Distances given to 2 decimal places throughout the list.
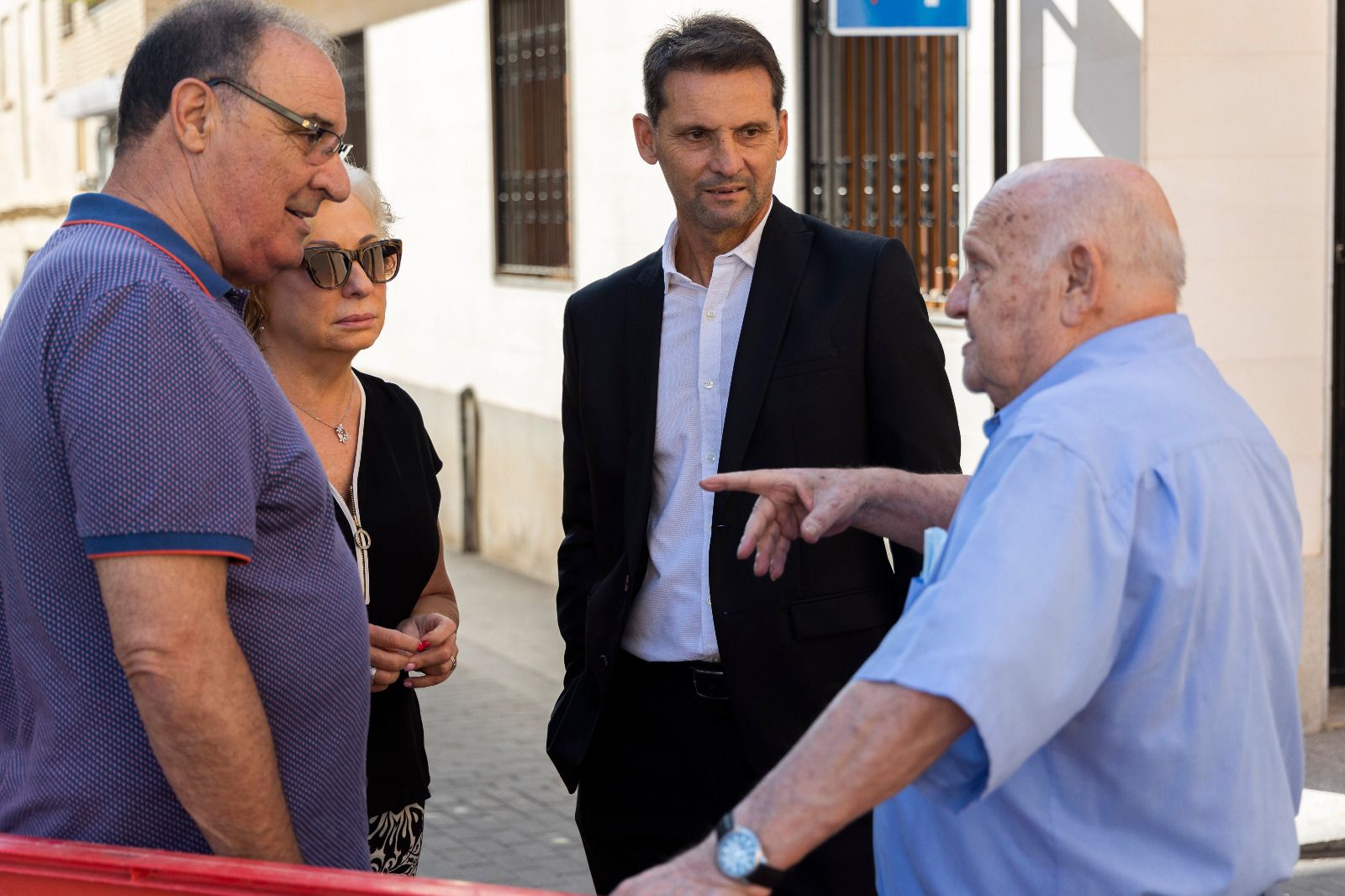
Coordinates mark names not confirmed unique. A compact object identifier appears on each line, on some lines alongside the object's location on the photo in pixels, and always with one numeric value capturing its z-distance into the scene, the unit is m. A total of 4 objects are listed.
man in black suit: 3.29
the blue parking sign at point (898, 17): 5.92
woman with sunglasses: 3.29
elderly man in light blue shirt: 1.83
